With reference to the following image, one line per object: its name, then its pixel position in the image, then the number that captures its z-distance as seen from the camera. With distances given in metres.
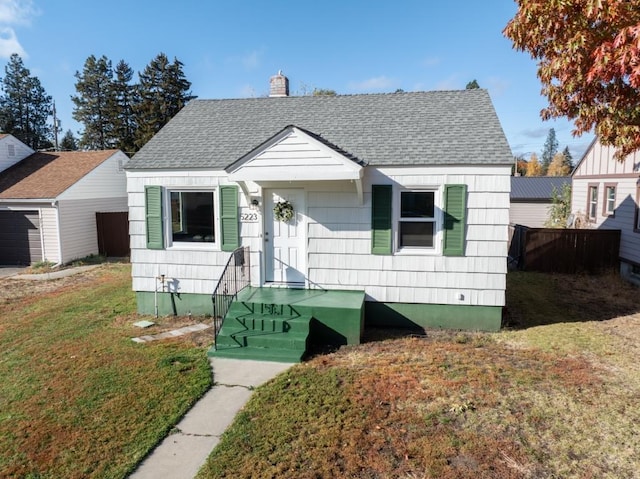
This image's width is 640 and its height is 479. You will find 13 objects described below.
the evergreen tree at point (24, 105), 42.16
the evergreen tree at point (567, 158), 89.75
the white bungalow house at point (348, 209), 7.52
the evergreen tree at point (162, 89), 35.81
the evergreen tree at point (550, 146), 122.56
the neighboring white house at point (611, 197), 12.48
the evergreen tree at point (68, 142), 44.67
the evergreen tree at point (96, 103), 39.09
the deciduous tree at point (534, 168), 90.81
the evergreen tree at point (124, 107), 38.22
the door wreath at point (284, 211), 8.12
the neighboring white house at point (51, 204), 15.26
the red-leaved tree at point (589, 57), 4.57
